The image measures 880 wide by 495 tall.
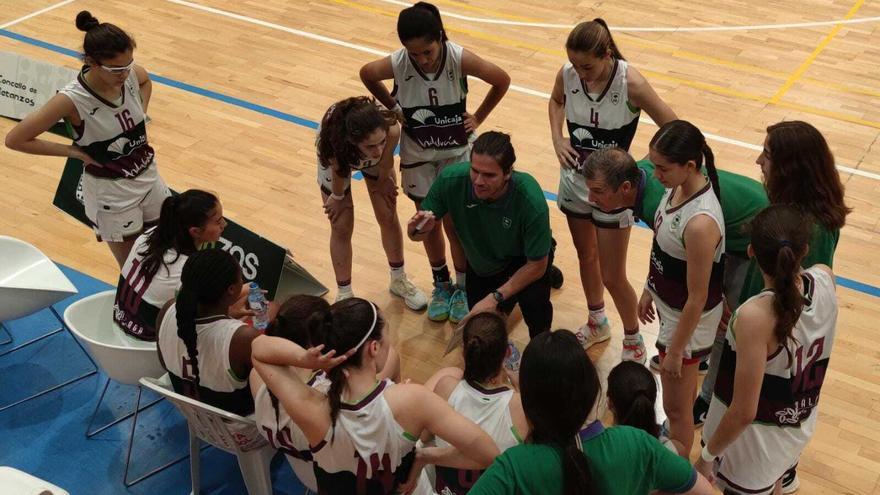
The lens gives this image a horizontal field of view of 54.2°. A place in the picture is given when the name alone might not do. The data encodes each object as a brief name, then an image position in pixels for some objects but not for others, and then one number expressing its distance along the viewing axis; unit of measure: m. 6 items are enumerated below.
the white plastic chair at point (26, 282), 4.46
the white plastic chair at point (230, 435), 3.48
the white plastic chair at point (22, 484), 3.01
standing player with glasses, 4.47
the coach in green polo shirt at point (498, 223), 3.98
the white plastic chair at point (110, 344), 3.88
